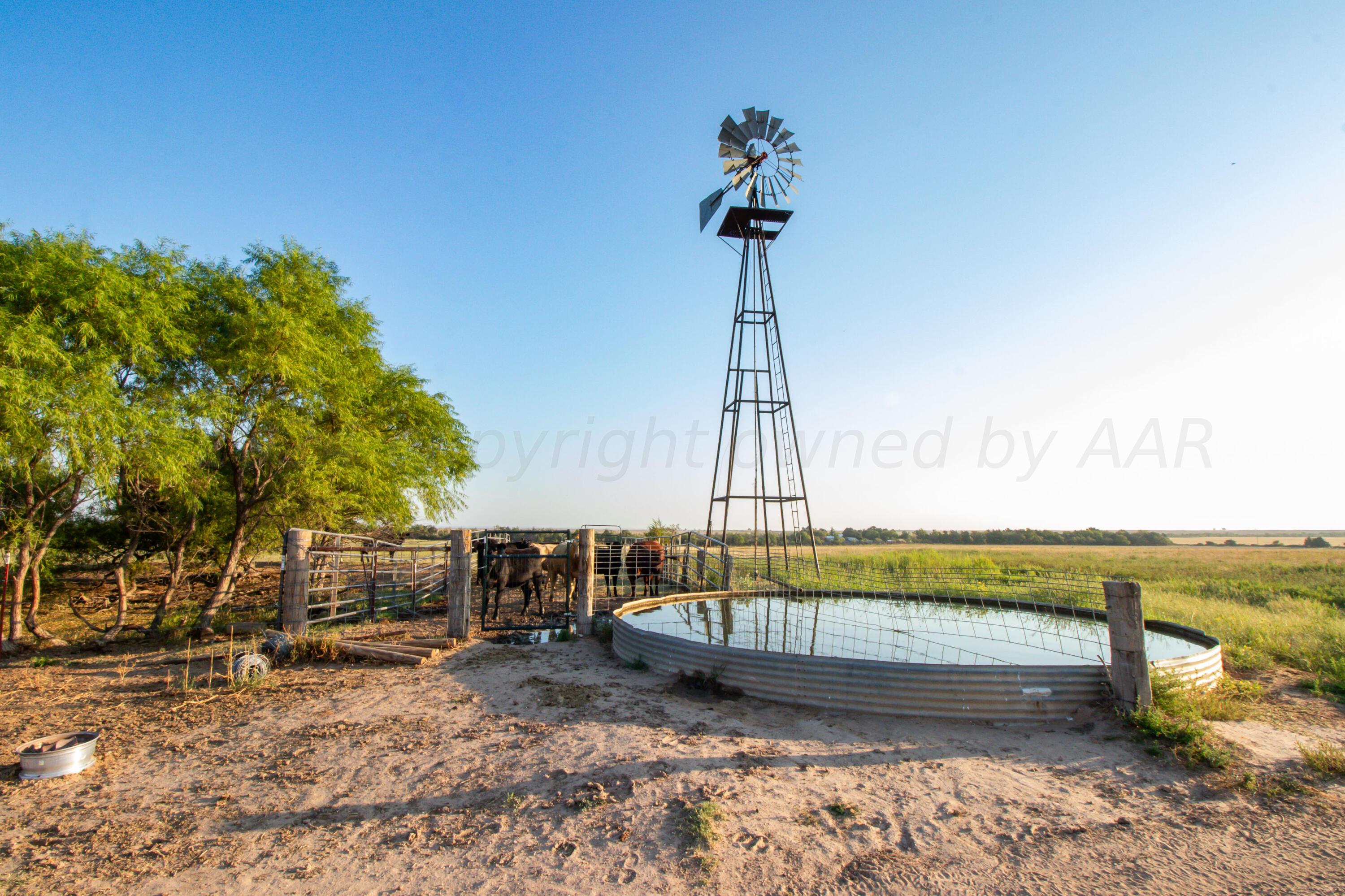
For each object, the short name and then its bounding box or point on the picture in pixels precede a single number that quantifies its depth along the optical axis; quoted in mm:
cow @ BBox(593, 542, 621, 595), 12195
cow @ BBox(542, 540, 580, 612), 10125
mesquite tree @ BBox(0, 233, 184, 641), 7719
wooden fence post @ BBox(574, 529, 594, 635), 8750
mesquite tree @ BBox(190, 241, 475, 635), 10711
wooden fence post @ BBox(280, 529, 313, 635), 7770
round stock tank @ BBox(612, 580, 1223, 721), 5164
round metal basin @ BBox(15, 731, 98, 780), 4086
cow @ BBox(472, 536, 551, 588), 11305
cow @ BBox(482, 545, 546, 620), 10953
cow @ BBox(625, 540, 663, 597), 12453
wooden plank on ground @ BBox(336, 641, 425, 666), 7113
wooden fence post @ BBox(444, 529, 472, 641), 8352
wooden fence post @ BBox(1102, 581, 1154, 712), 4941
